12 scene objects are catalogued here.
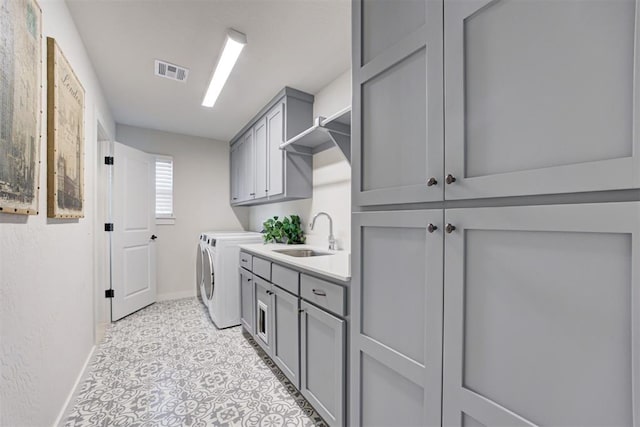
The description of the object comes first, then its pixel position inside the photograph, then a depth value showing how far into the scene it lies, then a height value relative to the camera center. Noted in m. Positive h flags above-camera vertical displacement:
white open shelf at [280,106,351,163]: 1.80 +0.62
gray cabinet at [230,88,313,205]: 2.69 +0.68
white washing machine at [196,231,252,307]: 3.44 -0.71
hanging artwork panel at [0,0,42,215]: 0.96 +0.43
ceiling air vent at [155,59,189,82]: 2.23 +1.21
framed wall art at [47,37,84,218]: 1.40 +0.44
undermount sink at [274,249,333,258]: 2.38 -0.35
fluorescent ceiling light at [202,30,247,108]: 1.86 +1.19
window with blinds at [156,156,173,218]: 3.92 +0.39
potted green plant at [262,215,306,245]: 2.92 -0.20
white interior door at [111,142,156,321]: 3.12 -0.22
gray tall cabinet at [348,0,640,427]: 0.57 +0.00
